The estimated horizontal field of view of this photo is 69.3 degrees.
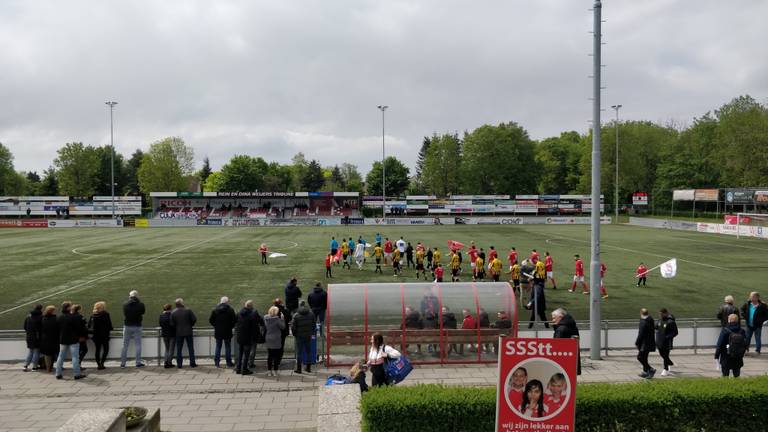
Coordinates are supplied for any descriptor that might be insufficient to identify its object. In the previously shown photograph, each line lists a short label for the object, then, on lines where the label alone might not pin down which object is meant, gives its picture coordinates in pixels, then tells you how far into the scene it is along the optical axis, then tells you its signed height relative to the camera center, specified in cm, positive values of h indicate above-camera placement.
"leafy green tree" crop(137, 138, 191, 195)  10312 +506
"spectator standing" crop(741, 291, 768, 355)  1325 -295
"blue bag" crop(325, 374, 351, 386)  896 -304
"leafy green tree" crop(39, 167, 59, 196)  11725 +253
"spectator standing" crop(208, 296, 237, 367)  1243 -292
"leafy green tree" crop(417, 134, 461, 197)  10375 +563
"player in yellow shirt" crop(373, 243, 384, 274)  2902 -321
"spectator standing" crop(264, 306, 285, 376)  1192 -303
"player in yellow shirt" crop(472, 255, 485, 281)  2434 -317
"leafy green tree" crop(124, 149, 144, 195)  12779 +521
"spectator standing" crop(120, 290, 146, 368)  1244 -290
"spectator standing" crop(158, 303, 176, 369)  1248 -311
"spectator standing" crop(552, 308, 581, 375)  1006 -239
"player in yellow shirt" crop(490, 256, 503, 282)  2297 -298
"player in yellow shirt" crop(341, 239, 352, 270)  3039 -316
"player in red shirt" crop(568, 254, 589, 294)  2292 -349
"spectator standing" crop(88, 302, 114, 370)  1237 -304
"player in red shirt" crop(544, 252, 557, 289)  2384 -309
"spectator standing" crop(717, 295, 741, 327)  1303 -276
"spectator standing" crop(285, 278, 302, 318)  1588 -284
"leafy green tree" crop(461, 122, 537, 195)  9731 +597
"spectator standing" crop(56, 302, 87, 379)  1171 -300
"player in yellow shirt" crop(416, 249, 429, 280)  2639 -312
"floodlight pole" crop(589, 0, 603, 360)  1283 -5
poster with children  504 -174
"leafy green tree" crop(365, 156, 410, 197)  12100 +378
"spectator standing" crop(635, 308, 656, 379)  1162 -310
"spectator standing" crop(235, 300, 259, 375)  1201 -298
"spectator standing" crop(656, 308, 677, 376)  1172 -298
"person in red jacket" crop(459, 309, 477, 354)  1315 -302
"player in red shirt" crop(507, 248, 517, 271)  2398 -281
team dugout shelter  1297 -296
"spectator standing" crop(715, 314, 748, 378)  1077 -301
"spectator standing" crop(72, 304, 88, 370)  1192 -301
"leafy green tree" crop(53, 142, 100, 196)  10256 +492
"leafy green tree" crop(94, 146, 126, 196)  11544 +489
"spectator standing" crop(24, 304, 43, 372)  1212 -304
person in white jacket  862 -252
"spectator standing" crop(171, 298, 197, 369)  1247 -291
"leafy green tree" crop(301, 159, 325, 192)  13488 +408
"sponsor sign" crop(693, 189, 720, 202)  6569 +4
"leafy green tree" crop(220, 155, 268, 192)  12356 +445
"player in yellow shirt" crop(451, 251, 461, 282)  2495 -317
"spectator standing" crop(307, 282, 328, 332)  1456 -277
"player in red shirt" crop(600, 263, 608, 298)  2206 -399
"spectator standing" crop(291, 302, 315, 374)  1188 -282
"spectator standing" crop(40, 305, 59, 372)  1202 -303
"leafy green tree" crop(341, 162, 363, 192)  15718 +627
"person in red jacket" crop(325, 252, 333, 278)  2638 -342
